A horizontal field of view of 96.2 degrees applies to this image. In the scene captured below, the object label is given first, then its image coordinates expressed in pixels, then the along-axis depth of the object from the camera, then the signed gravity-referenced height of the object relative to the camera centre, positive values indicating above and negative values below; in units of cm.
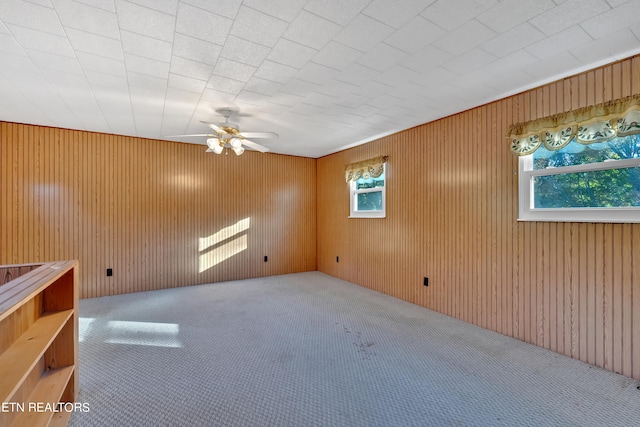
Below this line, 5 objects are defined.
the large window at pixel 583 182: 222 +25
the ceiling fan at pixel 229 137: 306 +82
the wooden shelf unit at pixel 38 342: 124 -67
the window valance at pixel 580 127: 212 +70
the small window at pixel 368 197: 456 +24
